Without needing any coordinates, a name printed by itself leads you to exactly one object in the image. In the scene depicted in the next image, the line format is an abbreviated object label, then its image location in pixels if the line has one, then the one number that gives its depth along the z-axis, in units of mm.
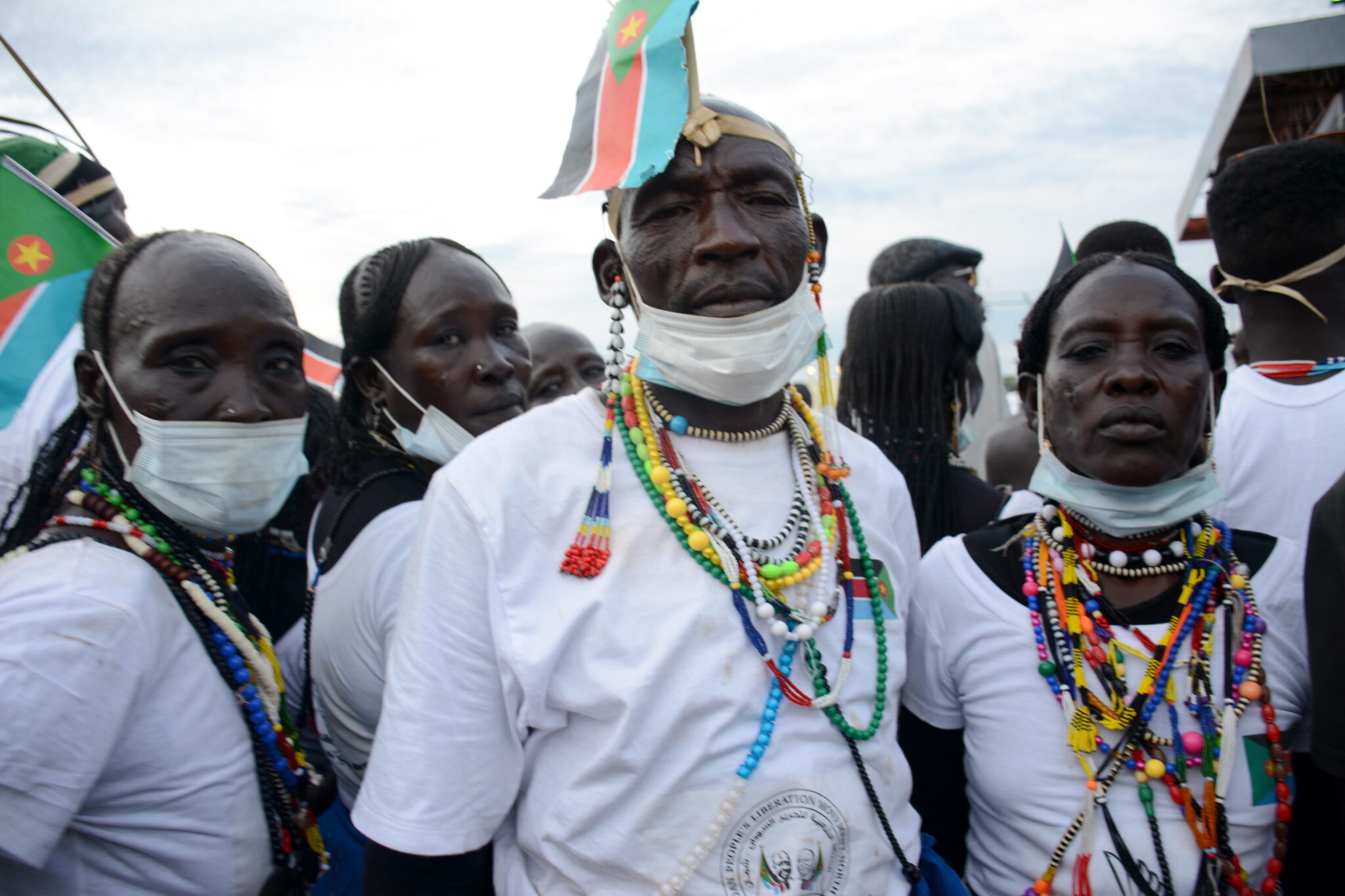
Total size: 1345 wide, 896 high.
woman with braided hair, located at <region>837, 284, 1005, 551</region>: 1137
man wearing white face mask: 605
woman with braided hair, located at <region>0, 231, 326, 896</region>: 585
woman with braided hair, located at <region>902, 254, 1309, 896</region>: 704
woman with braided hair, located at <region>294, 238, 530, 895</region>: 844
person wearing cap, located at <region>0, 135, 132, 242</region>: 1069
